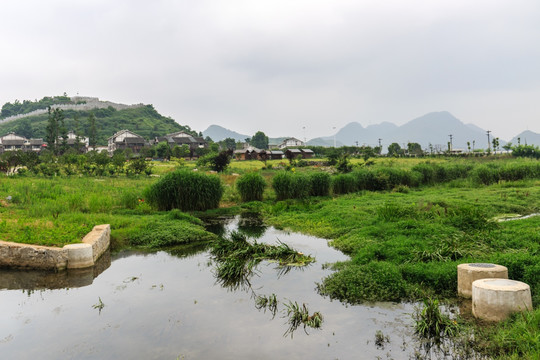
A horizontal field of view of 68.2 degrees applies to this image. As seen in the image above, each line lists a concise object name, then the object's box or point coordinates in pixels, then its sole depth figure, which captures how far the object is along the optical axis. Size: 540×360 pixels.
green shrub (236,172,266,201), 20.66
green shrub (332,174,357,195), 22.09
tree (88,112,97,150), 78.82
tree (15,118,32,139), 93.87
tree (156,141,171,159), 63.62
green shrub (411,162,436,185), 26.19
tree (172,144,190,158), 61.09
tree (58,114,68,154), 64.98
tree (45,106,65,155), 64.92
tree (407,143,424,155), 61.54
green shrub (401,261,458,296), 7.77
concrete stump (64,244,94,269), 9.71
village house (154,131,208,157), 83.06
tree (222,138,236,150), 97.00
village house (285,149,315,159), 65.66
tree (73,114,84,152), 70.17
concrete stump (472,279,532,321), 6.21
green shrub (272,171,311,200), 20.62
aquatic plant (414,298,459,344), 6.14
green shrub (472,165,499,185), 25.70
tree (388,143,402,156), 58.50
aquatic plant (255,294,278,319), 7.59
